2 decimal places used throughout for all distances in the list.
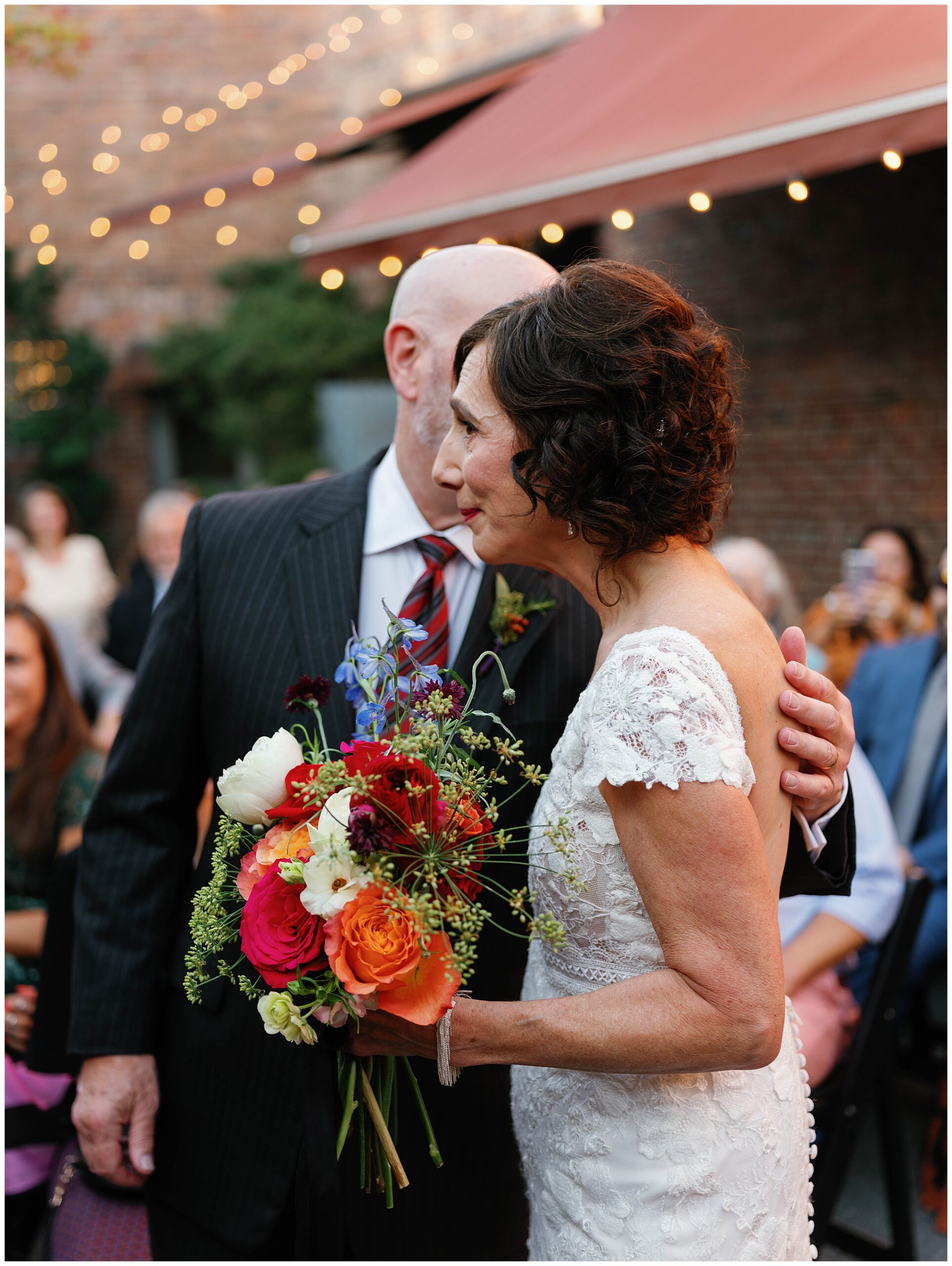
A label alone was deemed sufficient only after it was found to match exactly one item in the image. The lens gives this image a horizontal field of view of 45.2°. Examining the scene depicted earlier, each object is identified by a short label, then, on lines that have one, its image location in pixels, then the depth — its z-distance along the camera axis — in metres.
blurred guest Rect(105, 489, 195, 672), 5.91
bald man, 1.83
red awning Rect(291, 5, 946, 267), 3.56
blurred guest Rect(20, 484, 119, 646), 7.03
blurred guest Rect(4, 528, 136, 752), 5.15
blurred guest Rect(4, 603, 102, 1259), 2.71
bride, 1.33
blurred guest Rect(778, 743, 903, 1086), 3.01
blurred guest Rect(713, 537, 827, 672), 3.95
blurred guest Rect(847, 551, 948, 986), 3.68
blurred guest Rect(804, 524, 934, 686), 4.92
